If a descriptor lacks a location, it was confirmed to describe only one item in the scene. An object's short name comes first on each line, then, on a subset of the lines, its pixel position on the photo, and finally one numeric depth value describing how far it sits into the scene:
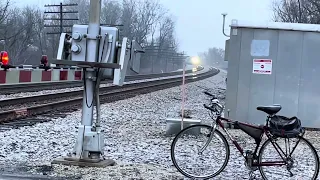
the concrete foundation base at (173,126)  10.34
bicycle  6.39
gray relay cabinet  12.12
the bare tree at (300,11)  38.62
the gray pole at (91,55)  6.66
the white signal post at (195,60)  12.93
